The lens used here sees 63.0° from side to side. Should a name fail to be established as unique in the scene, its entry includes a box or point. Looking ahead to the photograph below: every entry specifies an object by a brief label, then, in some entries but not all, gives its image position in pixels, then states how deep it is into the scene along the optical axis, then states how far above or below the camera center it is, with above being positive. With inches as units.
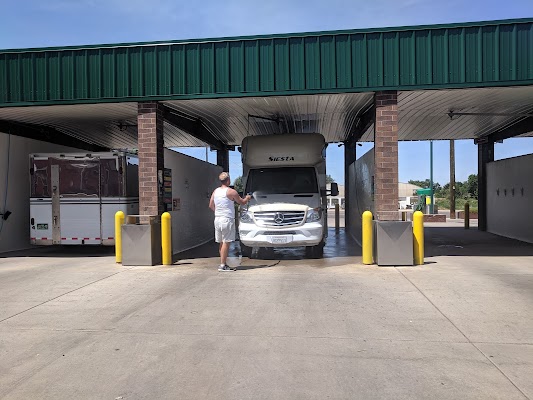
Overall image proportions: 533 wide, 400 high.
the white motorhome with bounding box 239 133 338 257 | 401.4 +4.6
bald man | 366.9 -16.1
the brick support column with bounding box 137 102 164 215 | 417.1 +37.4
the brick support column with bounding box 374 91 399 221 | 394.0 +37.0
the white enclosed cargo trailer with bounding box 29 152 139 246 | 469.1 -0.6
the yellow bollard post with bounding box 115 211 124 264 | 408.8 -33.6
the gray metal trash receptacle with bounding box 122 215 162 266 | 396.2 -42.1
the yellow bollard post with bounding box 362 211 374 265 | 384.2 -38.8
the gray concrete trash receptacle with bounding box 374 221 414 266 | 376.5 -43.1
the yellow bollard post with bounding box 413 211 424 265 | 376.2 -37.6
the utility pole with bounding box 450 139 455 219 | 1304.1 +45.6
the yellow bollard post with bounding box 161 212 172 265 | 398.9 -37.9
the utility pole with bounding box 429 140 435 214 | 1329.6 +88.9
